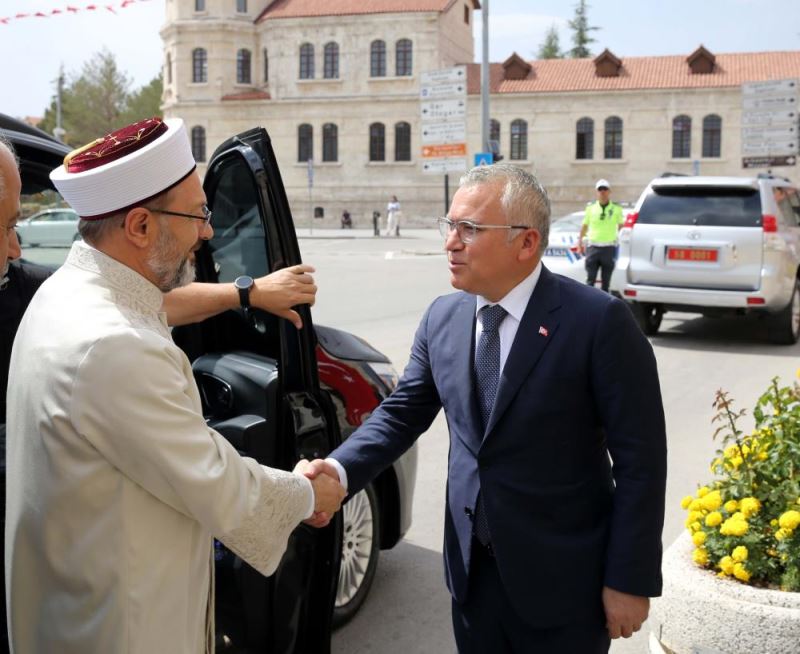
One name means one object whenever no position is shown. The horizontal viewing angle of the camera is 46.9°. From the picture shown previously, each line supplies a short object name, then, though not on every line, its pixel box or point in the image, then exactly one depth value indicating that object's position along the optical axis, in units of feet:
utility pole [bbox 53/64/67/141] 141.73
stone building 185.88
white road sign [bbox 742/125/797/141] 92.32
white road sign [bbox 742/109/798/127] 92.63
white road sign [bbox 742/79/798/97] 92.43
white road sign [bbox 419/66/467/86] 111.65
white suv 36.68
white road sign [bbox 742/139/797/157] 91.66
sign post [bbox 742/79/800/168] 92.22
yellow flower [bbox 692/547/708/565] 11.00
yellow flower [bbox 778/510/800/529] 10.12
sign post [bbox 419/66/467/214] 115.03
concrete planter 9.91
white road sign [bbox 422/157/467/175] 117.44
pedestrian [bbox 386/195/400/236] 152.84
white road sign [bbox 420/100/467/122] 115.85
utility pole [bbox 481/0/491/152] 90.52
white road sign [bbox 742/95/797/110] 92.73
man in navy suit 7.90
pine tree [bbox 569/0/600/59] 292.81
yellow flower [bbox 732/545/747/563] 10.30
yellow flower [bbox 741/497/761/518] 10.62
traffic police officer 46.29
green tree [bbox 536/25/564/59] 306.55
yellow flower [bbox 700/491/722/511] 11.03
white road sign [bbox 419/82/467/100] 114.32
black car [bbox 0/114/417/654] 10.14
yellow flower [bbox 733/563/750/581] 10.43
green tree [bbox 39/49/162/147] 230.89
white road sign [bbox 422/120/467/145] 116.88
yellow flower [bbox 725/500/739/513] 10.83
